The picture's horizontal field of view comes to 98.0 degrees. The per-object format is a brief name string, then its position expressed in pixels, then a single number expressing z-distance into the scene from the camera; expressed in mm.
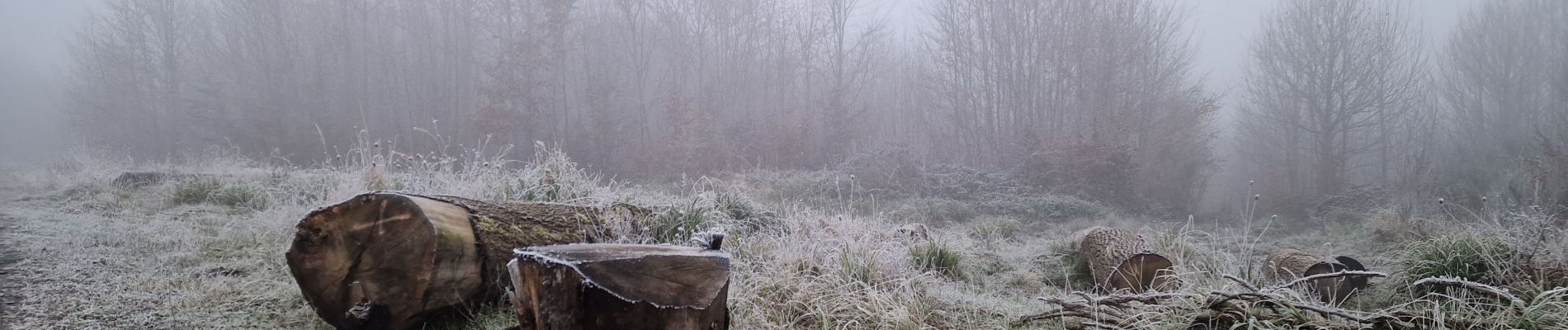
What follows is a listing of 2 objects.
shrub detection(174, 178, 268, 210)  5617
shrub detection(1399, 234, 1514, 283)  3584
